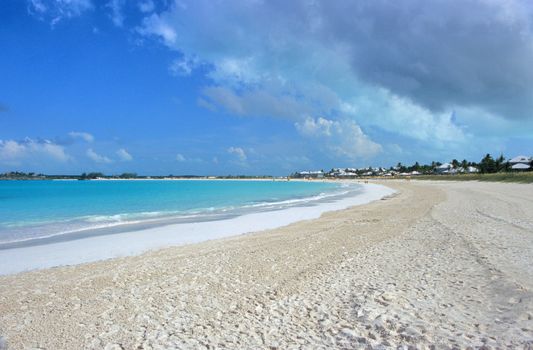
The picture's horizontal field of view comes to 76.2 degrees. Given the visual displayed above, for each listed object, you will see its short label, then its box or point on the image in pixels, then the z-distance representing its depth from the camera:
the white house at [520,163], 64.38
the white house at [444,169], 104.62
